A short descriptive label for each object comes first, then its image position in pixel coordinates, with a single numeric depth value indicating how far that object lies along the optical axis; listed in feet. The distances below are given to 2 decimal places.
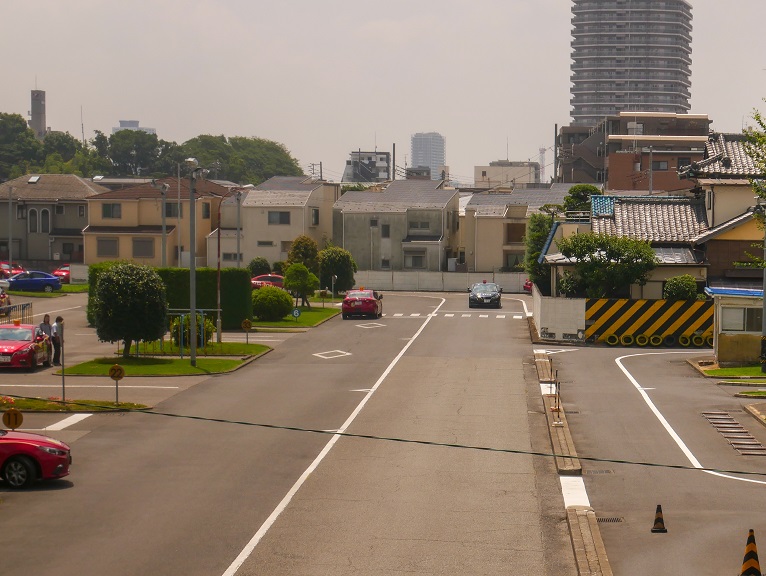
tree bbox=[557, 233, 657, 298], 165.17
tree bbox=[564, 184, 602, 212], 242.17
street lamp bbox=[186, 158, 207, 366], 126.62
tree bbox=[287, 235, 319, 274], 256.42
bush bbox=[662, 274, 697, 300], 162.61
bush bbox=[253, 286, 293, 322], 190.29
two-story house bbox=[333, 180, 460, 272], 318.04
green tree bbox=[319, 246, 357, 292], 244.83
